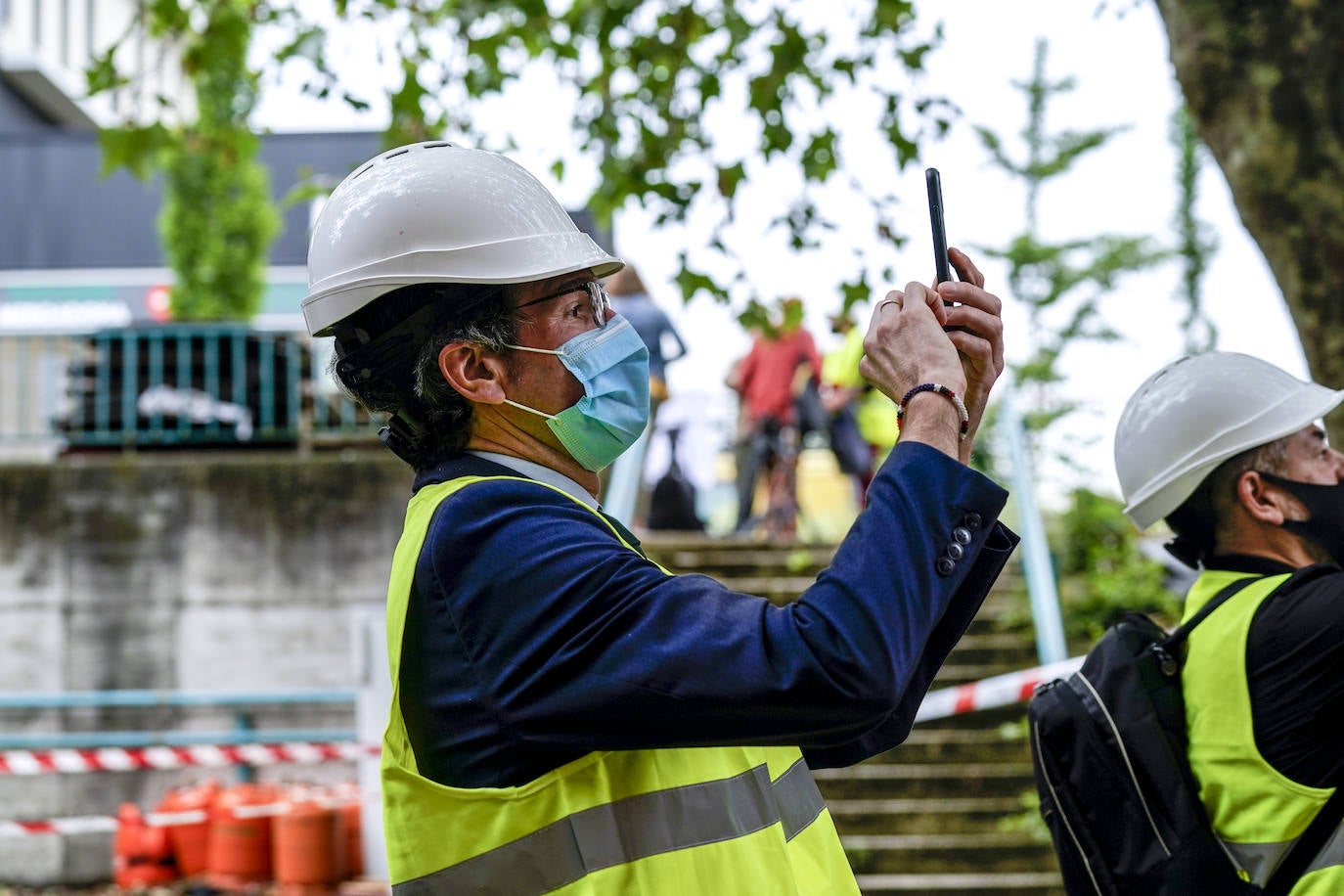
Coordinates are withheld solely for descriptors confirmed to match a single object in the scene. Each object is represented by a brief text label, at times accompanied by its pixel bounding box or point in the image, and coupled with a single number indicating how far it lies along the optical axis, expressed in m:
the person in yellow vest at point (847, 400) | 10.12
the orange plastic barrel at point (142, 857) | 8.12
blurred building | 23.66
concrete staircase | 6.93
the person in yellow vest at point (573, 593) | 1.47
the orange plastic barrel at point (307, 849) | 7.75
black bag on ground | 10.96
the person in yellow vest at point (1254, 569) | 2.29
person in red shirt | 10.12
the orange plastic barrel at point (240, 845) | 7.91
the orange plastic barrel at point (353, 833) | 7.98
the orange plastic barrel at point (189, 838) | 8.14
